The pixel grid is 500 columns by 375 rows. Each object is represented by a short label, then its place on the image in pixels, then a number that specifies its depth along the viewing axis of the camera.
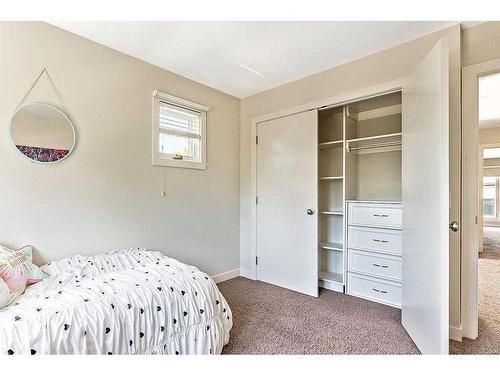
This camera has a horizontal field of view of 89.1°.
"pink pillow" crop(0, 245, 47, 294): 1.44
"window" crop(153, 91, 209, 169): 2.60
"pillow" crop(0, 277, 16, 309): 1.23
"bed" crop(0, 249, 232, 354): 1.10
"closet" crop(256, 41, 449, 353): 1.61
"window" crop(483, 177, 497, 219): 8.16
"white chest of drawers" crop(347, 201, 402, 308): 2.41
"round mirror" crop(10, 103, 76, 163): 1.80
